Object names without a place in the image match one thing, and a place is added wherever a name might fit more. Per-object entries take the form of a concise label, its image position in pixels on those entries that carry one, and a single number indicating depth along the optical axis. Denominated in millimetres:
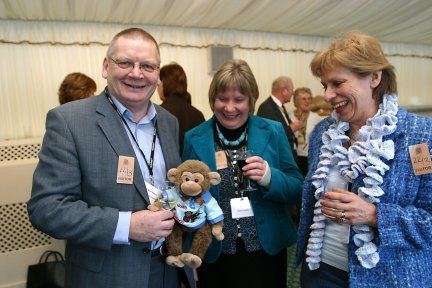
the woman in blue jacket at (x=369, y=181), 1169
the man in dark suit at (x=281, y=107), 3871
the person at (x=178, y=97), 3098
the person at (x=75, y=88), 2828
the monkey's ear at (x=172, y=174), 1329
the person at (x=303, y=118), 4195
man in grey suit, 1168
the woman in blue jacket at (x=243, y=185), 1633
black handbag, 2791
